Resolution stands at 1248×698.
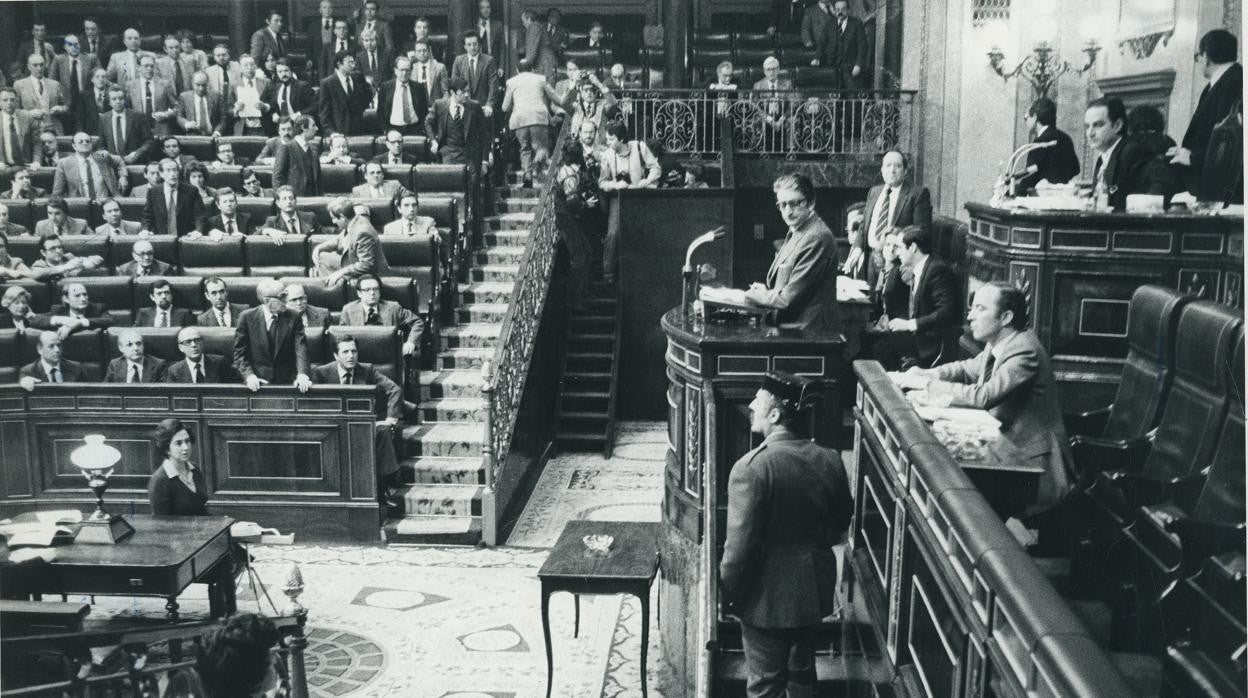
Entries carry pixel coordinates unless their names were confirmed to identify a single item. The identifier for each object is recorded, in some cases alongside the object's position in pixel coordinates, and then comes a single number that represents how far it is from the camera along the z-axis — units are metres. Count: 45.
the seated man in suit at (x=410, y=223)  8.95
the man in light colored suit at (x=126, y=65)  11.24
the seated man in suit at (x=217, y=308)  7.79
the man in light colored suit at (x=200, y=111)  11.22
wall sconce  7.54
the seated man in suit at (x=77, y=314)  7.83
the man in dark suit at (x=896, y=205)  7.04
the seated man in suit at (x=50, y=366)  7.45
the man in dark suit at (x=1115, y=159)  5.69
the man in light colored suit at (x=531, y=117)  10.89
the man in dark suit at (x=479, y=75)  11.32
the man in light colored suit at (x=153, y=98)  11.03
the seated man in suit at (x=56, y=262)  8.48
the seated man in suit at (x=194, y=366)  7.34
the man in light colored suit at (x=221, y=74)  11.33
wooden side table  4.82
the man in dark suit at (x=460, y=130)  10.41
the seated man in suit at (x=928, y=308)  5.82
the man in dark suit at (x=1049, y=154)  6.66
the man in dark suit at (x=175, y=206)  9.34
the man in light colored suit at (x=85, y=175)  9.91
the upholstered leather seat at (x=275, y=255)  8.77
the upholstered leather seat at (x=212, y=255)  8.83
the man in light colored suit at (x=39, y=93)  10.97
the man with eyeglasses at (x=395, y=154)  10.20
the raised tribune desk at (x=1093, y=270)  5.53
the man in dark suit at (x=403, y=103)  11.01
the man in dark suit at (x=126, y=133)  10.63
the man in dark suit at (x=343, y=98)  10.95
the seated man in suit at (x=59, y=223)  9.03
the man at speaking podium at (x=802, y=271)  4.64
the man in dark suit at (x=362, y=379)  7.21
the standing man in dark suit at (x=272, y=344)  7.39
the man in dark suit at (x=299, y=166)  9.74
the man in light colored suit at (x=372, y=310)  7.88
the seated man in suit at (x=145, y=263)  8.62
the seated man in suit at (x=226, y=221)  9.02
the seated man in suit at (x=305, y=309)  7.69
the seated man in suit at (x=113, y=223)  9.17
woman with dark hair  5.57
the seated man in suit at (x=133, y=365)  7.36
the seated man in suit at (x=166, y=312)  8.02
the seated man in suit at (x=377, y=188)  9.41
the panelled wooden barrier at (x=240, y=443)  7.07
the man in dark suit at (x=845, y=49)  12.43
